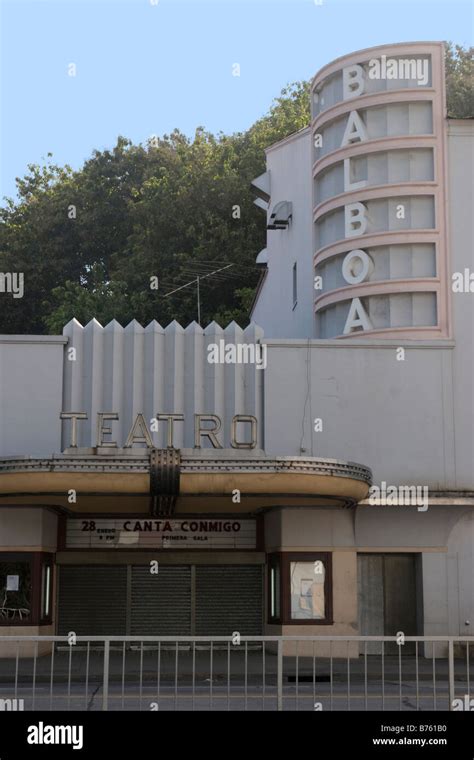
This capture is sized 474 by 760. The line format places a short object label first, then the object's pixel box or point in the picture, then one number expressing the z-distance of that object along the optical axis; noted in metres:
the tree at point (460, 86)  60.44
